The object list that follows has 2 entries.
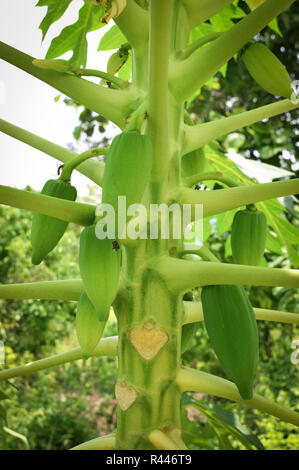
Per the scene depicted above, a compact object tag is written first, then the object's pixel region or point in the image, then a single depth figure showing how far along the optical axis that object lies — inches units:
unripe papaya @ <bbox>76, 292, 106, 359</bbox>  25.8
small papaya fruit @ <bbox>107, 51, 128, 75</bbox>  34.6
